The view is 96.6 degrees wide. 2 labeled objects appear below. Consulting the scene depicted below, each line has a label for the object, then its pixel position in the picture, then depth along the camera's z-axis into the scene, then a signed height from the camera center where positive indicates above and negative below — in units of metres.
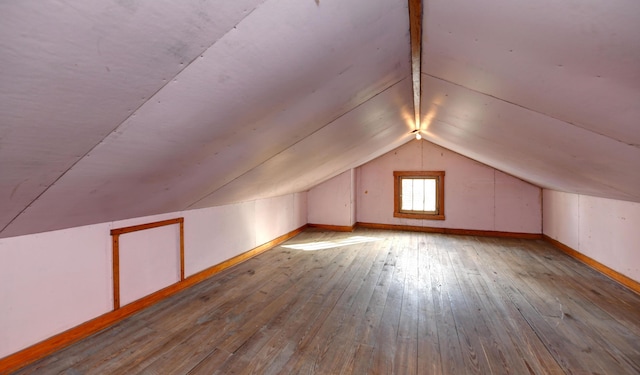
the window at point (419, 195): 6.26 -0.14
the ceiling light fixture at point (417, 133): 4.86 +1.04
